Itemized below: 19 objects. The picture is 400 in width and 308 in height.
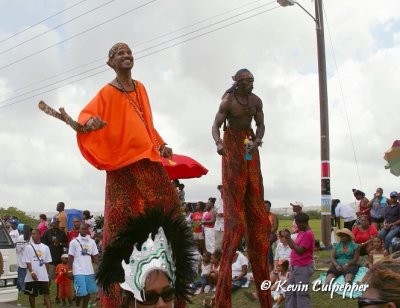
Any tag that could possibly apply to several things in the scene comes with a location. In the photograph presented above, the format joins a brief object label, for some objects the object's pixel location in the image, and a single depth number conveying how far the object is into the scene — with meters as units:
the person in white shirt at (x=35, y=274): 11.65
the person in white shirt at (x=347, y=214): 12.68
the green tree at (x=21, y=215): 29.09
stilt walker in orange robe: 4.02
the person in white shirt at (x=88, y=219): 14.18
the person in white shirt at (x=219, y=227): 11.72
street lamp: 12.69
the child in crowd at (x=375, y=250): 8.51
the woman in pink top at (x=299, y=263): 7.95
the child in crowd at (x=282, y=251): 9.69
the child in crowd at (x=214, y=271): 10.54
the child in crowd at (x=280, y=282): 8.75
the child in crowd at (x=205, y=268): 10.78
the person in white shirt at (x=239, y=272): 10.01
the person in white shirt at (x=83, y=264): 11.00
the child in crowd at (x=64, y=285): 12.57
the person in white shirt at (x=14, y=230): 14.99
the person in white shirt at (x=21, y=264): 11.94
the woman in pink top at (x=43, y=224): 15.68
